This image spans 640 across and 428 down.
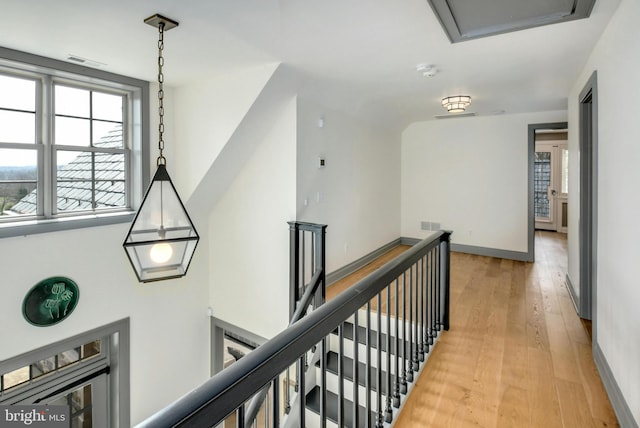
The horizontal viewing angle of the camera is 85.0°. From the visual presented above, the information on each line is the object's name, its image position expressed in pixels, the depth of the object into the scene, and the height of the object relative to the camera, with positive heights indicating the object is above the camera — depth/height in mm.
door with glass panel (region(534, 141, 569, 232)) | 8219 +664
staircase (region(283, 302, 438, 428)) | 1894 -1324
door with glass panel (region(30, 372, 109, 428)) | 3699 -2050
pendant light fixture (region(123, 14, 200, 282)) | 2324 -140
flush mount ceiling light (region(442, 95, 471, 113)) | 4125 +1321
